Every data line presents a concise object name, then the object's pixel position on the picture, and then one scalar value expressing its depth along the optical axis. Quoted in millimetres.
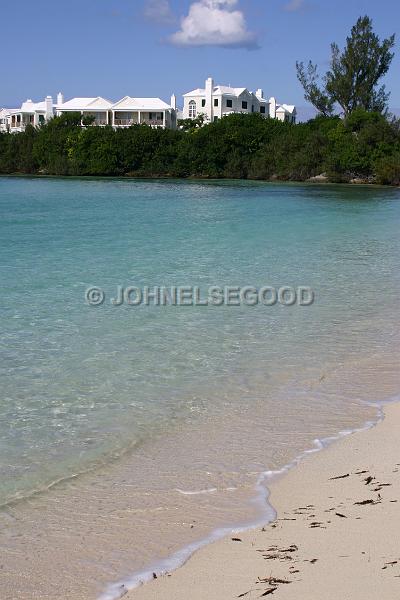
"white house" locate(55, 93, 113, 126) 90812
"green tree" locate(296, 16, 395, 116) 67500
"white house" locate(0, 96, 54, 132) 98062
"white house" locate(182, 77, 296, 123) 88375
